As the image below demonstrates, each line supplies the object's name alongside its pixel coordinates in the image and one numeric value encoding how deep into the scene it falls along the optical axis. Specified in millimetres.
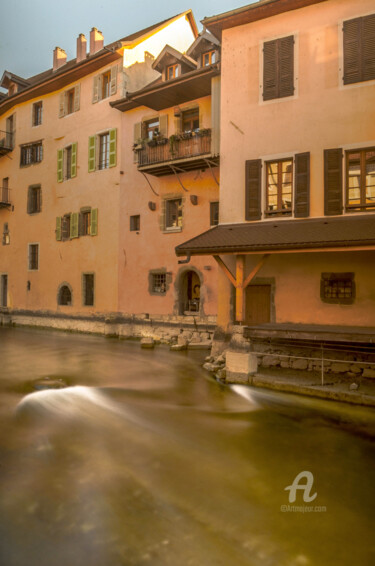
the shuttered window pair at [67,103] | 22156
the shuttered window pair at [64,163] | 22203
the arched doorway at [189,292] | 17484
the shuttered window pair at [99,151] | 20234
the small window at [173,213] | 17828
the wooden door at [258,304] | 12141
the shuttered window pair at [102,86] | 20089
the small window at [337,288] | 10609
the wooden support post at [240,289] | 10398
